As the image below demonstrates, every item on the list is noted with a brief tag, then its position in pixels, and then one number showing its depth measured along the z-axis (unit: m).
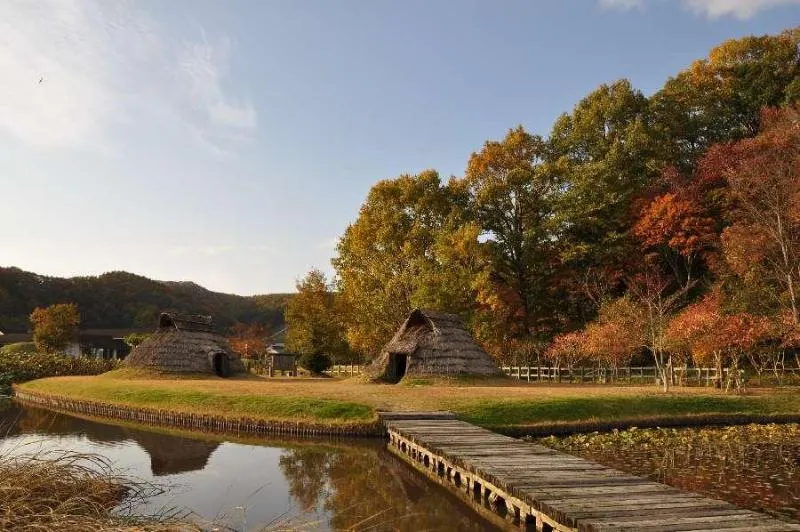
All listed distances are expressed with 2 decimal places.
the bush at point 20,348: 57.93
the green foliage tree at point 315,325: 49.22
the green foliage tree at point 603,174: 41.91
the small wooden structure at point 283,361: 53.51
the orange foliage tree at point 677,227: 38.69
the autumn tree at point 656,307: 27.15
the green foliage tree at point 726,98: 44.47
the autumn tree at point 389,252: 43.31
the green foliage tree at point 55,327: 57.03
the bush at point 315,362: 48.09
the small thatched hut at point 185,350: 36.84
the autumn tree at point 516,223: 43.75
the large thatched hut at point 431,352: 30.61
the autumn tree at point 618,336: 29.55
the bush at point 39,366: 41.09
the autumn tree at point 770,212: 31.31
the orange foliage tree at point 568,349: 33.50
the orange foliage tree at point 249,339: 66.19
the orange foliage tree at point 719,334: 25.31
